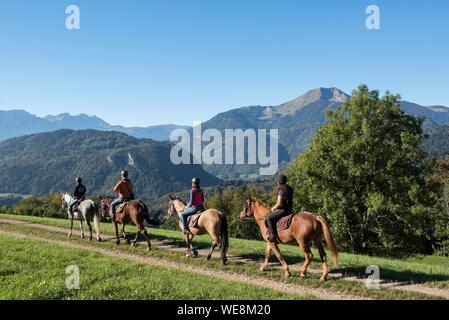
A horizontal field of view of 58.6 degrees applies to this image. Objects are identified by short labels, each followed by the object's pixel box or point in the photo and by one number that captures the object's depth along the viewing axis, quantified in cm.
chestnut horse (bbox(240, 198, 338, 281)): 1387
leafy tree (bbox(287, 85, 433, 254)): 3559
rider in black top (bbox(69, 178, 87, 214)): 2489
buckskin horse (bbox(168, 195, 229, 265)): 1723
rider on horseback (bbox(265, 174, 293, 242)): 1510
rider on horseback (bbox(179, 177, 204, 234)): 1917
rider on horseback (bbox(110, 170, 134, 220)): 2209
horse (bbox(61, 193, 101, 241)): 2342
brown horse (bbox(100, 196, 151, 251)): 2095
